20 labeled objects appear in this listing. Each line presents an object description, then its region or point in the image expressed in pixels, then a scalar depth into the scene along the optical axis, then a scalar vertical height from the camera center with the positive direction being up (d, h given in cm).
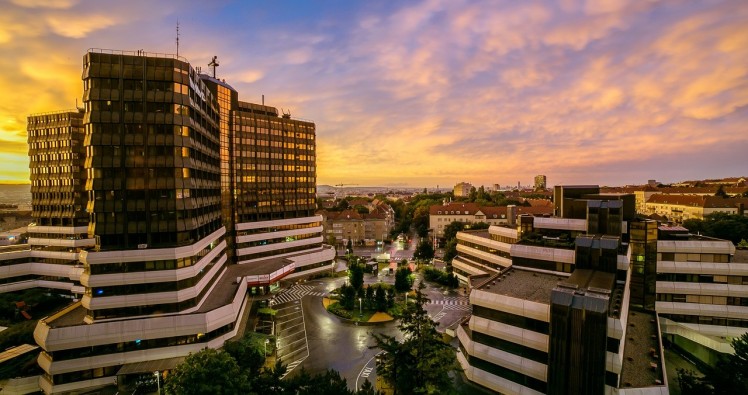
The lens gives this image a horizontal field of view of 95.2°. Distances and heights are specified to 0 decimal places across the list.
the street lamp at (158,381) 3841 -2168
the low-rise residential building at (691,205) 11694 -472
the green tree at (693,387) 2972 -1735
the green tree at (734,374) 2873 -1636
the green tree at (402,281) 7231 -1863
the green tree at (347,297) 6550 -2027
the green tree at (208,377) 2714 -1504
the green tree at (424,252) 9962 -1720
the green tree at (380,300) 6386 -2002
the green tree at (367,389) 2717 -1599
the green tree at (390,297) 6527 -2049
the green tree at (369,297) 6619 -2057
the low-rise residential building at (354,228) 13988 -1445
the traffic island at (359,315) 5988 -2233
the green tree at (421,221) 15400 -1343
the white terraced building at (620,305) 3303 -1325
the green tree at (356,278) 6941 -1728
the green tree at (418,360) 2872 -1445
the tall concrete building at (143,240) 4103 -650
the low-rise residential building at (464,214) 13988 -864
